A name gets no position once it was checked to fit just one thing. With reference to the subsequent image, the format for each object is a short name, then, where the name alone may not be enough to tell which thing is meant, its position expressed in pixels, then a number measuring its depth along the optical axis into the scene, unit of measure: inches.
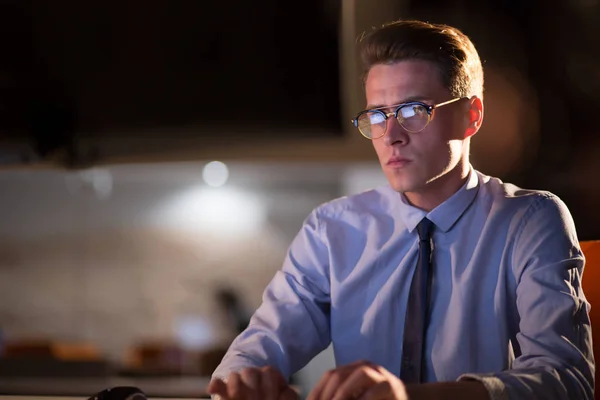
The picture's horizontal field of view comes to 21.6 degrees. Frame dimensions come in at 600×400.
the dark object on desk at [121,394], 86.3
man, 92.7
